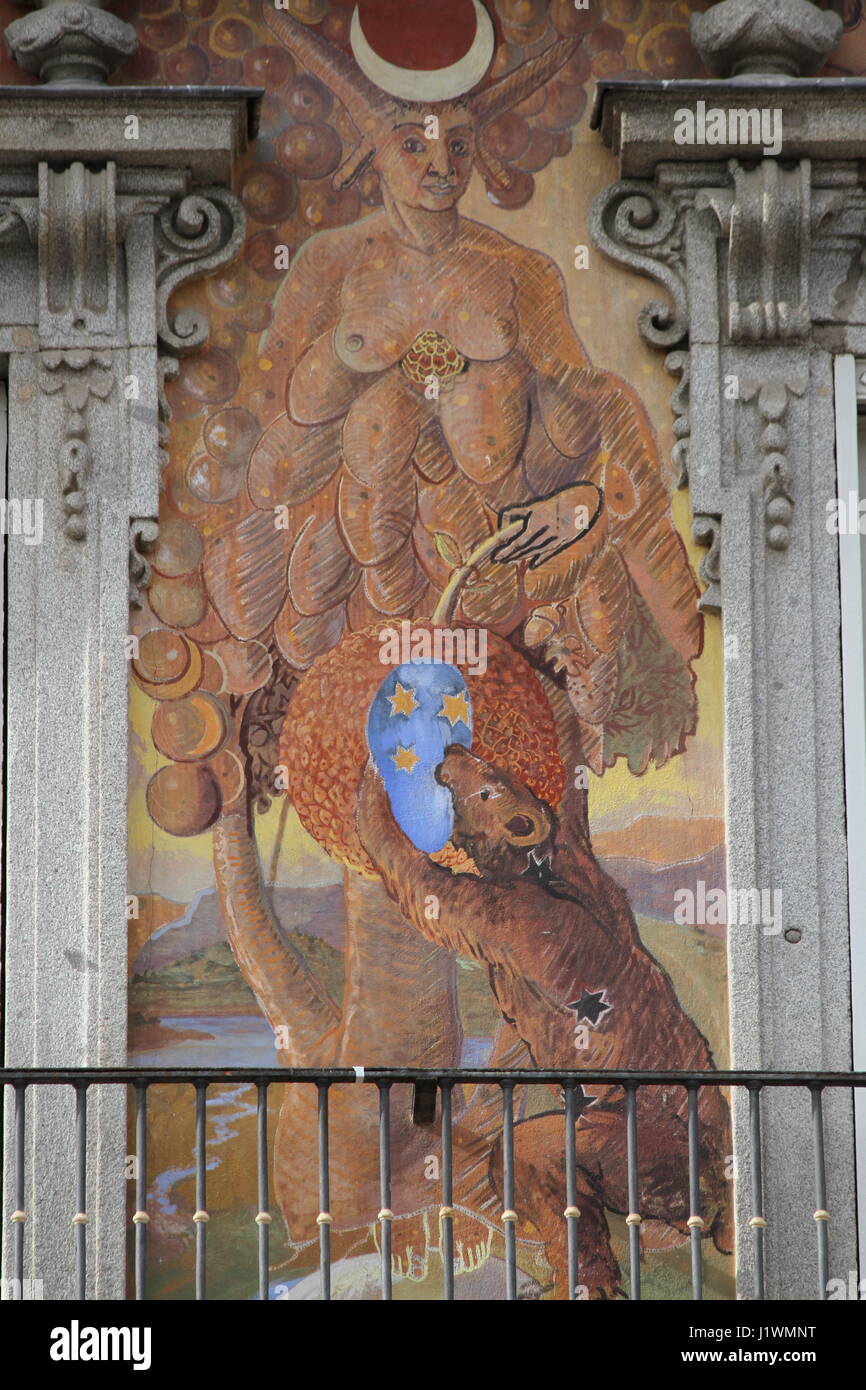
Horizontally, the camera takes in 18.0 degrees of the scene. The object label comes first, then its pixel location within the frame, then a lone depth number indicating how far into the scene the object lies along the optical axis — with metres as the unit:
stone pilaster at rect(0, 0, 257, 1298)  8.23
